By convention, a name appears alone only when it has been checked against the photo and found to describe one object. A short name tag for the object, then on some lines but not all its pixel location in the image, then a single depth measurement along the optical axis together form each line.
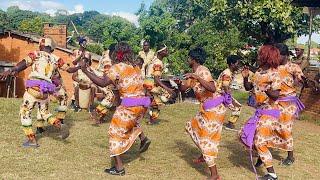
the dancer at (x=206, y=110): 6.49
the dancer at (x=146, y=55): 11.43
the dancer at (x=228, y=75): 9.07
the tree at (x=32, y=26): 52.38
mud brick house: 22.73
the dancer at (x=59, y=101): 8.62
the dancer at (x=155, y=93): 9.82
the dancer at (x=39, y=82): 7.77
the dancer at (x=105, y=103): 10.39
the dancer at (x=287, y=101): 7.45
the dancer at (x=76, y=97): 11.78
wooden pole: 15.73
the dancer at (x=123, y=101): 6.66
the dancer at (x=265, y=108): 6.54
